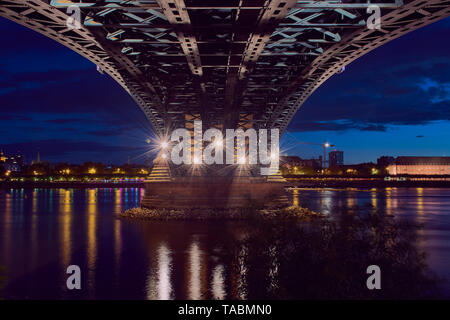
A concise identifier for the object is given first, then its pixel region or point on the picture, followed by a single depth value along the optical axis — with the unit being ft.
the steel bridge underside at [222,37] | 51.49
